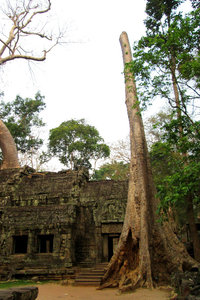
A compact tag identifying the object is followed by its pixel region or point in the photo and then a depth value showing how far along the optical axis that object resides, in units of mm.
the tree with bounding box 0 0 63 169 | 15538
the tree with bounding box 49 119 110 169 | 25203
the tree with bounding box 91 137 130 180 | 21859
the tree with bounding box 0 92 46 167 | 24639
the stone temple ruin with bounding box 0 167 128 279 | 10711
